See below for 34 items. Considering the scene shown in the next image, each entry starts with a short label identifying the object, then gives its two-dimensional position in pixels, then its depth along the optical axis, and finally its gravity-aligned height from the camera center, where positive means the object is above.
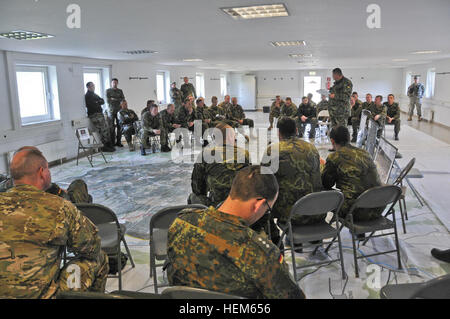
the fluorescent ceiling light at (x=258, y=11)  3.07 +0.80
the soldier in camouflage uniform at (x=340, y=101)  7.23 -0.10
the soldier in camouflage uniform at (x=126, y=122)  8.62 -0.53
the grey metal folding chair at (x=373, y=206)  2.68 -0.87
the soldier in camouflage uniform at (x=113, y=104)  8.77 -0.09
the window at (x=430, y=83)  13.79 +0.46
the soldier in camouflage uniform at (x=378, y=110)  8.81 -0.37
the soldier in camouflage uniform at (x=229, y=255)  1.28 -0.58
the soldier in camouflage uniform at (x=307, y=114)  9.71 -0.47
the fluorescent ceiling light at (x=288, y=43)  5.76 +0.93
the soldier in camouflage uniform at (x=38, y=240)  1.51 -0.63
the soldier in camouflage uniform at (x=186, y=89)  11.91 +0.35
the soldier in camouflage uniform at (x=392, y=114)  9.32 -0.49
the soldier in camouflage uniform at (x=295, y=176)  2.83 -0.64
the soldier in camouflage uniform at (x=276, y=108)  10.16 -0.30
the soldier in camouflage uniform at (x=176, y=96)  11.03 +0.11
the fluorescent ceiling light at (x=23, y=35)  4.13 +0.83
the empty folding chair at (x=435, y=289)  1.34 -0.74
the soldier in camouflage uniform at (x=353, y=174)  2.90 -0.65
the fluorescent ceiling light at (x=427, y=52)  7.95 +0.99
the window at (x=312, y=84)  20.08 +0.74
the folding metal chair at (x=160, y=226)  2.44 -0.90
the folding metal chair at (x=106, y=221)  2.52 -0.90
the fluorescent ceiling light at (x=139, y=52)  6.96 +0.98
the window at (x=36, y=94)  7.02 +0.16
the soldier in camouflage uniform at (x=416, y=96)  13.41 -0.03
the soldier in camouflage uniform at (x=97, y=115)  8.30 -0.34
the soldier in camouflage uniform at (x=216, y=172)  2.87 -0.61
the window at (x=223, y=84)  19.77 +0.80
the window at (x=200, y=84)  16.75 +0.72
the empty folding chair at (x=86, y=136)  7.08 -0.73
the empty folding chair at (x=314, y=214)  2.54 -0.88
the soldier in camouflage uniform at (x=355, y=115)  9.33 -0.51
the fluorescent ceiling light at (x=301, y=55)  8.29 +1.03
